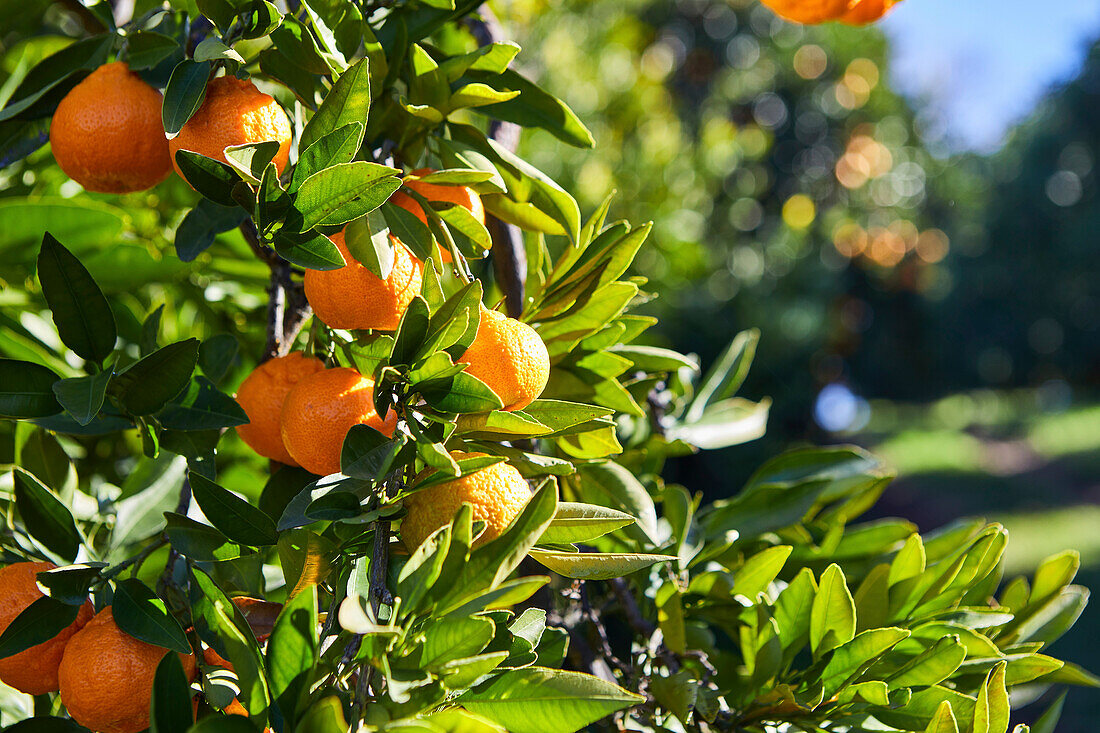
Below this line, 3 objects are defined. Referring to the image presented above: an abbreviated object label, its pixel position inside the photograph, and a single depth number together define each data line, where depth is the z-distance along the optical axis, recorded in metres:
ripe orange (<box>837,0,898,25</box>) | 1.56
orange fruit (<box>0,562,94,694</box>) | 1.35
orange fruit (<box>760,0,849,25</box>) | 1.54
